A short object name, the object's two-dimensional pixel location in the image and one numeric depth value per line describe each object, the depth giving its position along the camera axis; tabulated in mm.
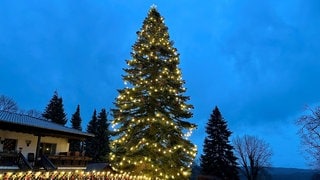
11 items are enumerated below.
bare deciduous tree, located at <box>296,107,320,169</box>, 16359
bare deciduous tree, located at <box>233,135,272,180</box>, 45250
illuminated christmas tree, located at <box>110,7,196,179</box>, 17578
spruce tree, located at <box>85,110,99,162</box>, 50938
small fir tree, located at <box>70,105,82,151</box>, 58688
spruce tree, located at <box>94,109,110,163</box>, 50656
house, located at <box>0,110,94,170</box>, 19391
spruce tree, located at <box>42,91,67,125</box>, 53312
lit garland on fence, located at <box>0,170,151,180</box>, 7582
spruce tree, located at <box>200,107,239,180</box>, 39250
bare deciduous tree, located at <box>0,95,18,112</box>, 53047
